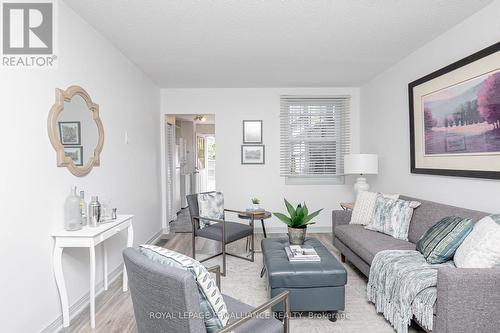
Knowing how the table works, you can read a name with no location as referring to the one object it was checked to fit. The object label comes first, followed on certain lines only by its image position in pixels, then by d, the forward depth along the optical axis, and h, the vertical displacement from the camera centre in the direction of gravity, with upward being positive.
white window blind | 4.91 +0.54
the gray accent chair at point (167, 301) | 1.08 -0.56
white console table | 2.00 -0.55
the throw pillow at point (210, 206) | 3.62 -0.51
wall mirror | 2.11 +0.34
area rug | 2.09 -1.21
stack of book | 2.27 -0.74
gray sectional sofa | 1.57 -0.79
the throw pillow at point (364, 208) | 3.29 -0.51
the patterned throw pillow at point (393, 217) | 2.80 -0.55
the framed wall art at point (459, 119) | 2.24 +0.44
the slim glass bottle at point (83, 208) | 2.21 -0.31
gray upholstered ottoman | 2.09 -0.91
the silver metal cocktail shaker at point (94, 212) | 2.25 -0.35
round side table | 3.59 -0.64
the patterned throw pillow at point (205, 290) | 1.17 -0.53
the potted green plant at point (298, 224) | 2.64 -0.56
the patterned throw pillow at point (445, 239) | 2.02 -0.57
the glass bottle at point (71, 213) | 2.11 -0.33
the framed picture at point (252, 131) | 4.87 +0.65
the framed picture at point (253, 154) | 4.87 +0.24
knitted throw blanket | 1.76 -0.86
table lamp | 3.91 +0.03
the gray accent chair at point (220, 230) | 3.17 -0.76
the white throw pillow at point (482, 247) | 1.73 -0.54
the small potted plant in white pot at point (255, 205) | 3.86 -0.54
